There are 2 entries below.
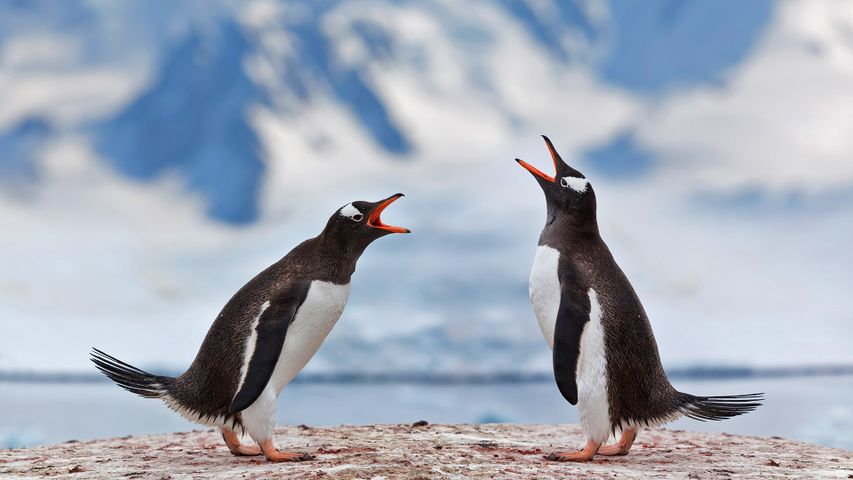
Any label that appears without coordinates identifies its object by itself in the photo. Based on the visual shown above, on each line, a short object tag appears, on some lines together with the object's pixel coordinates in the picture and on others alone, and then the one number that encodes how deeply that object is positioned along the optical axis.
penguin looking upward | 12.89
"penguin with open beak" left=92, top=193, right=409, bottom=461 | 12.74
